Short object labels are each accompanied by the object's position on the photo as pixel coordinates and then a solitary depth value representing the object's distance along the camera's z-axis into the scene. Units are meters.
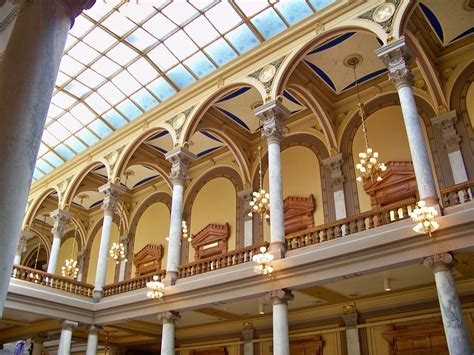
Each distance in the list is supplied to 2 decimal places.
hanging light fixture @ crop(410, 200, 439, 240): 7.75
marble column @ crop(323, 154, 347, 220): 12.91
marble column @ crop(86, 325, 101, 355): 12.64
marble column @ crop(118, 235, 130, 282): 18.48
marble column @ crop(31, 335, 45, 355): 14.91
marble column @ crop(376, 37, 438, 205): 8.39
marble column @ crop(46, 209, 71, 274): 15.56
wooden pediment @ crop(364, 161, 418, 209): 11.93
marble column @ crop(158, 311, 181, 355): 11.02
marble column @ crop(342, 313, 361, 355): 11.61
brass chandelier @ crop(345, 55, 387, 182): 9.74
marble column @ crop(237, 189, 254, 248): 14.79
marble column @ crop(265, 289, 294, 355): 9.02
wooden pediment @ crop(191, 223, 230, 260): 15.51
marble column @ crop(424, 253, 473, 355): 7.08
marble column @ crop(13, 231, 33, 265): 17.42
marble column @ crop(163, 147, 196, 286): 12.09
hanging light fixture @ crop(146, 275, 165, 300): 11.56
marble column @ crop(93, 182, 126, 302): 13.88
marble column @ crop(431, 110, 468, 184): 11.10
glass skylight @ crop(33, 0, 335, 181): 12.03
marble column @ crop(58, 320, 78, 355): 12.33
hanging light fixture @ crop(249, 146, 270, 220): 11.32
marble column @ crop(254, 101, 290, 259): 10.15
